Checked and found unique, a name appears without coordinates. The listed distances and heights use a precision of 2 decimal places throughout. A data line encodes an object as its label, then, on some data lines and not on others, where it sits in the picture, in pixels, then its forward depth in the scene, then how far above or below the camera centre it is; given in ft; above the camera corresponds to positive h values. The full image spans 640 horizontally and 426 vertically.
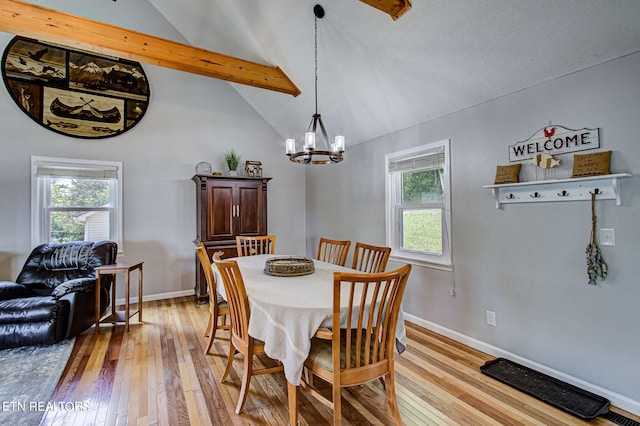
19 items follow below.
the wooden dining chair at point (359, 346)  5.18 -2.51
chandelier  8.28 +1.90
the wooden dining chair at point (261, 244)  12.51 -1.27
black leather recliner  9.01 -2.58
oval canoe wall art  12.33 +5.74
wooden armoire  14.21 +0.19
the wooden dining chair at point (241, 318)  6.20 -2.27
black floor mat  6.48 -4.25
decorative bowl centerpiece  8.18 -1.48
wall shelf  6.72 +0.58
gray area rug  6.30 -4.07
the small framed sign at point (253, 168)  15.96 +2.54
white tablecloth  5.43 -1.98
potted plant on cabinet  15.58 +2.76
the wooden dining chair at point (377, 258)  8.91 -1.34
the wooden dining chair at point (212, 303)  8.36 -2.59
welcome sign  7.11 +1.79
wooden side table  10.67 -2.77
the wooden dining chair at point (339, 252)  10.71 -1.36
